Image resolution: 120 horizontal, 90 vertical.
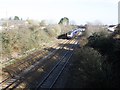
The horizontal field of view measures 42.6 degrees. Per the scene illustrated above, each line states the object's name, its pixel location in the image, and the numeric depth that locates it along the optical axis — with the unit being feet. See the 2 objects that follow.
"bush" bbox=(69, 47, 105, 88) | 31.73
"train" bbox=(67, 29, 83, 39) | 121.47
